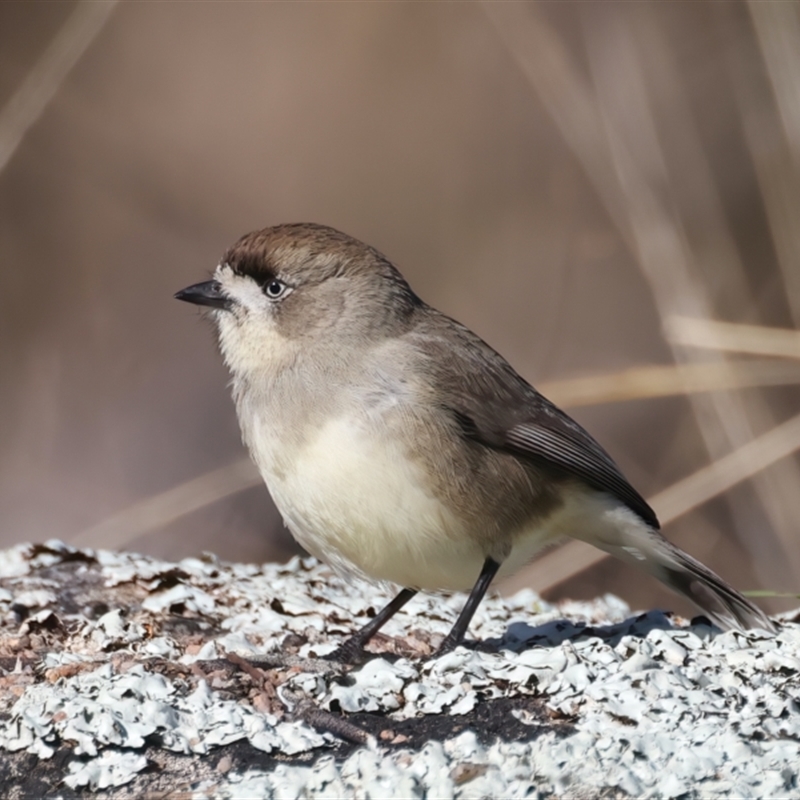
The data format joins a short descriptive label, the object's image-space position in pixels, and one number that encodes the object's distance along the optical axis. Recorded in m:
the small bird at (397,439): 6.71
